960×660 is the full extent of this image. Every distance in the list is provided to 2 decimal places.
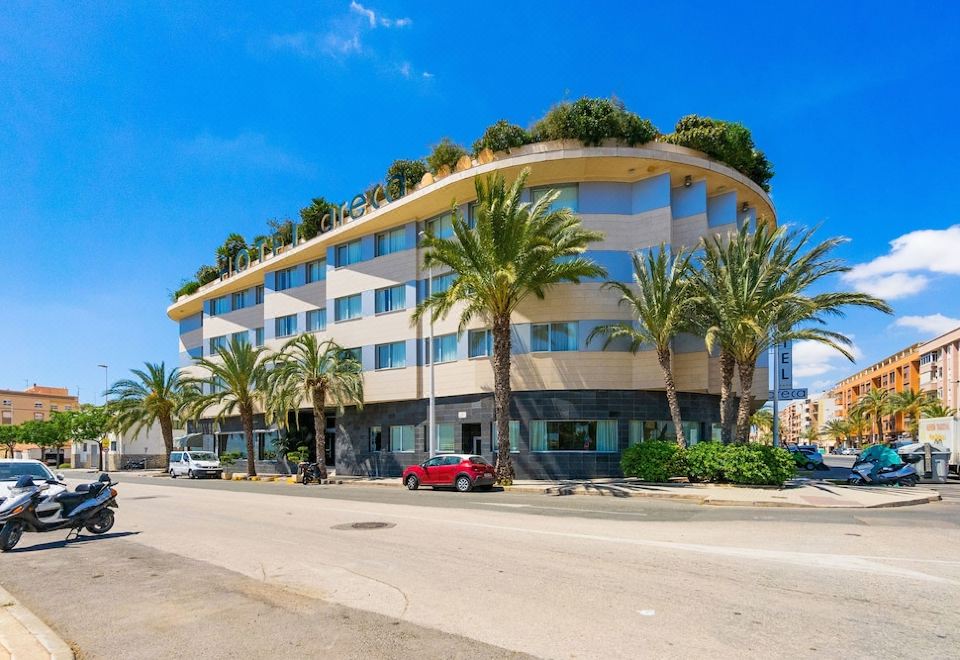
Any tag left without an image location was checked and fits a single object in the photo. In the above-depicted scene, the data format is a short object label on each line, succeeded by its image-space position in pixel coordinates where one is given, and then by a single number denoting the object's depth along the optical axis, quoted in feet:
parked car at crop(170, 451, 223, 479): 135.74
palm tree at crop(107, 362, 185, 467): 163.43
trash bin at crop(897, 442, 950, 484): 92.68
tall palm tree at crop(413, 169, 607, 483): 84.02
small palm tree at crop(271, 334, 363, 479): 117.11
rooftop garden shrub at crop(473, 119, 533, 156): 101.96
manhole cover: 46.26
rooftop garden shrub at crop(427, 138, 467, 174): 112.93
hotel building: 96.68
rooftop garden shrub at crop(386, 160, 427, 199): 121.80
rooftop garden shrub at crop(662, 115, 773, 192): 101.86
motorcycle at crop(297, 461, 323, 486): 108.37
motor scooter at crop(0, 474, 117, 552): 39.50
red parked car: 79.71
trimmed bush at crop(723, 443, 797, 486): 75.41
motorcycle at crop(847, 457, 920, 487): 80.64
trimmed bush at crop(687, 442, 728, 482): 78.79
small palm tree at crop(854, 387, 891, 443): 298.97
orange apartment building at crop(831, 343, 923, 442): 319.27
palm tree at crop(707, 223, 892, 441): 76.69
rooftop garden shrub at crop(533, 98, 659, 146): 95.55
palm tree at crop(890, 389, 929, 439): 270.30
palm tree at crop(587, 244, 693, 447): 85.51
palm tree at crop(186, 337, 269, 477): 133.95
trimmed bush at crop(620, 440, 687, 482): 83.41
